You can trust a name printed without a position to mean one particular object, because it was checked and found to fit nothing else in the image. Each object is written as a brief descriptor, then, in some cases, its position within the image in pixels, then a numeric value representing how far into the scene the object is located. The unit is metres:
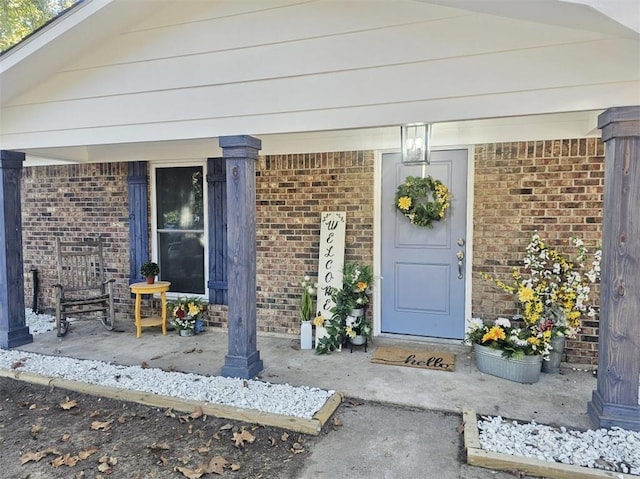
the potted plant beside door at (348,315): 4.30
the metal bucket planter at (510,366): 3.54
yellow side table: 4.82
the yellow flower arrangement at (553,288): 3.69
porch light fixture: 3.72
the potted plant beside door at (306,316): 4.43
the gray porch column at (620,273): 2.57
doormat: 3.89
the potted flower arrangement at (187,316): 4.91
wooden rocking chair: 4.97
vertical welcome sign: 4.57
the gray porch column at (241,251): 3.49
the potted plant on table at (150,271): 4.91
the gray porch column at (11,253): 4.50
